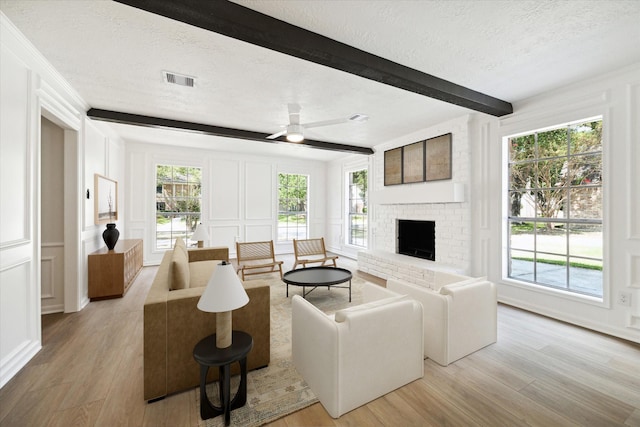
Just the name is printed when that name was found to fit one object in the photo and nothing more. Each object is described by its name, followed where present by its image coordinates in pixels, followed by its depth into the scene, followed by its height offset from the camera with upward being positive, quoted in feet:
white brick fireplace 13.48 -0.01
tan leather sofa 5.98 -2.78
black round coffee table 11.75 -2.94
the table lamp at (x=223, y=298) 5.40 -1.71
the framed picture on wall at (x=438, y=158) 14.35 +3.01
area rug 5.57 -4.15
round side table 5.37 -3.15
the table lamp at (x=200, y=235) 15.51 -1.24
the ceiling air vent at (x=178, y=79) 9.10 +4.66
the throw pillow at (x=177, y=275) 7.16 -1.65
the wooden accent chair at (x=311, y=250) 17.08 -2.43
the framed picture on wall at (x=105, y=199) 13.19 +0.75
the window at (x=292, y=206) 25.14 +0.68
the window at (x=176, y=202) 20.34 +0.87
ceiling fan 10.98 +3.64
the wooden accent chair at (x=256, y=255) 15.53 -2.56
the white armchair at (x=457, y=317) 7.42 -3.00
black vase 13.11 -1.10
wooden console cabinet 12.24 -2.77
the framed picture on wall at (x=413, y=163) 15.94 +3.06
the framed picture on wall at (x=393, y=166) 17.48 +3.09
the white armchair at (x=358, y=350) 5.59 -3.07
